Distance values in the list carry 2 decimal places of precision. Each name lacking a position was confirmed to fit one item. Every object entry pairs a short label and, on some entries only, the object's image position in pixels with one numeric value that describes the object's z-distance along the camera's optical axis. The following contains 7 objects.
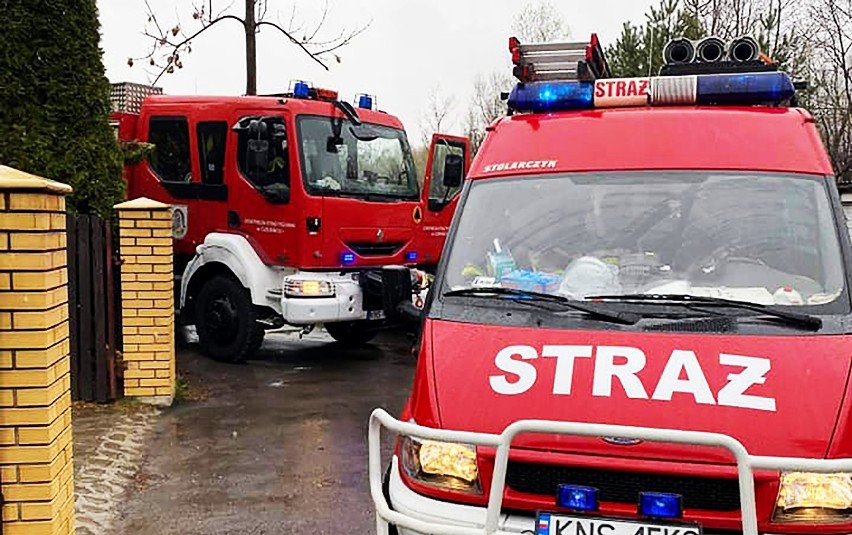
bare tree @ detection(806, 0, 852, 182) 23.92
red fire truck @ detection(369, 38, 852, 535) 2.85
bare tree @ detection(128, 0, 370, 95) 12.04
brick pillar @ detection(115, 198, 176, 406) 7.29
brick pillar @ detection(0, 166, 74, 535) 3.54
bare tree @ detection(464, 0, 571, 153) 30.89
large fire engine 9.02
